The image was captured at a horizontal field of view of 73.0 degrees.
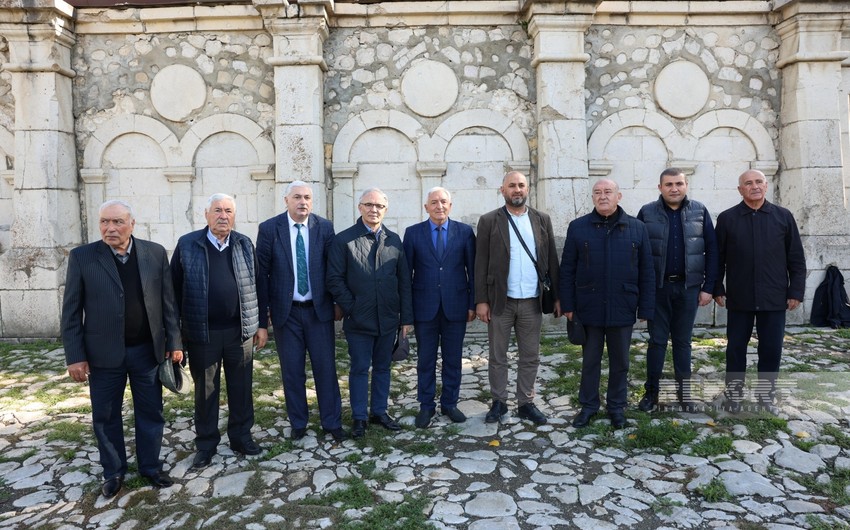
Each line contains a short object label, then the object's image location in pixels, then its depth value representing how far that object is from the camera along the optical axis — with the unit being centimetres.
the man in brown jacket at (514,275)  427
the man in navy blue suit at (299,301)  404
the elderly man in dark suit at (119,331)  333
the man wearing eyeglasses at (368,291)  407
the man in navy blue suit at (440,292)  430
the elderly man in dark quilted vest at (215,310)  367
